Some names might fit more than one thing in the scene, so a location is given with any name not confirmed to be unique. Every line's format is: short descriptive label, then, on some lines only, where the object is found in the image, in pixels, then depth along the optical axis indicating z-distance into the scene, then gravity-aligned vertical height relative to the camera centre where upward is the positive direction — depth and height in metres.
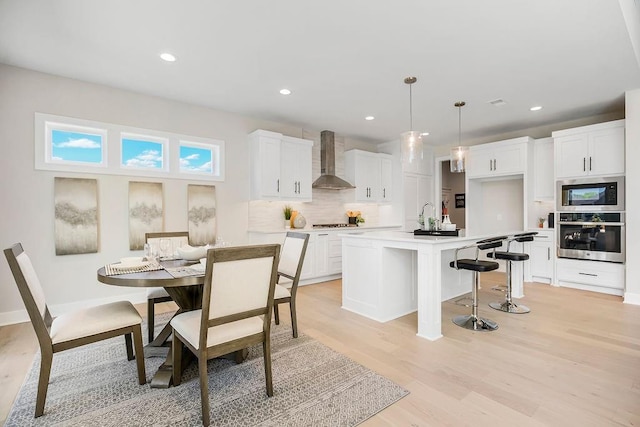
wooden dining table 1.87 -0.57
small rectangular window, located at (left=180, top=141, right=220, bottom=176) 4.43 +0.82
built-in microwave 4.30 +0.26
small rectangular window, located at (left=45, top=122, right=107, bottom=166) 3.53 +0.83
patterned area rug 1.76 -1.17
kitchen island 2.86 -0.68
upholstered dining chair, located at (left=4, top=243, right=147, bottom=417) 1.73 -0.70
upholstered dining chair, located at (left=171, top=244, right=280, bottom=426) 1.70 -0.57
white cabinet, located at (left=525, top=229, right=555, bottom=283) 4.97 -0.74
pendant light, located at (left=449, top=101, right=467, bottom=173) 3.99 +0.70
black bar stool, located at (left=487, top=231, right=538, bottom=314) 3.60 -0.73
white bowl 2.53 -0.33
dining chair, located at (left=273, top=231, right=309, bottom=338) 2.87 -0.53
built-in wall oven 4.29 -0.35
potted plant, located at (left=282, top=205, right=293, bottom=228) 5.43 -0.04
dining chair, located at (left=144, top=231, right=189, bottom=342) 2.72 -0.75
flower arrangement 6.33 -0.11
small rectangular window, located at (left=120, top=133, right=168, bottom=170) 3.97 +0.83
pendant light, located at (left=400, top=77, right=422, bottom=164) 3.53 +0.77
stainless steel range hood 5.72 +0.96
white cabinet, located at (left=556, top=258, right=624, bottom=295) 4.32 -0.94
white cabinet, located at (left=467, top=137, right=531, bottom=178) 5.34 +0.99
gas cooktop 5.71 -0.24
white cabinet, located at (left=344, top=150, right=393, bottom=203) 6.18 +0.79
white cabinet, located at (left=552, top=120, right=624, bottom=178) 4.36 +0.92
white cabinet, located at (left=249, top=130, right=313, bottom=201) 4.77 +0.76
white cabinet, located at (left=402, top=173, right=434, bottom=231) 6.65 +0.40
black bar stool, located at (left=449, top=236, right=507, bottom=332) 2.97 -0.68
